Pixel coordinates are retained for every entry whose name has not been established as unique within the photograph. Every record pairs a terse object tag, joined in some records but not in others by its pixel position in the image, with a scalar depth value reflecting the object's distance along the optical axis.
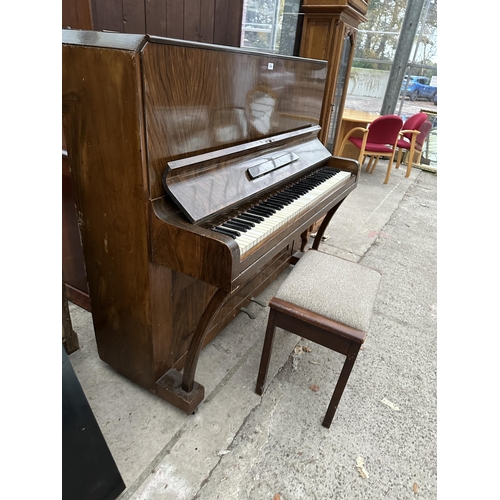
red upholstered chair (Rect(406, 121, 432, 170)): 5.48
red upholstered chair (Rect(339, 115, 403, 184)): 4.39
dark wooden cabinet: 2.12
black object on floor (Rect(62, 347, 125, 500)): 1.02
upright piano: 1.03
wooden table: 4.68
